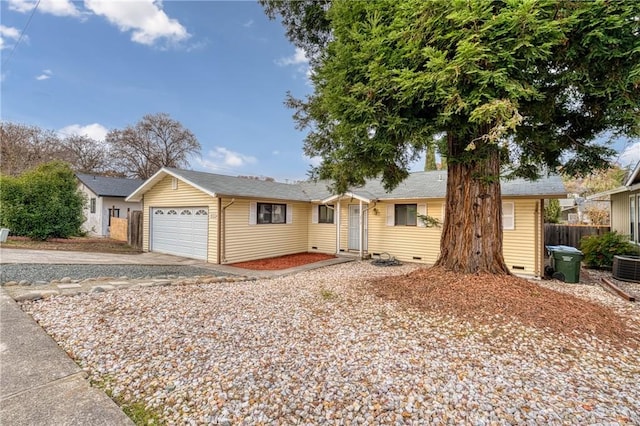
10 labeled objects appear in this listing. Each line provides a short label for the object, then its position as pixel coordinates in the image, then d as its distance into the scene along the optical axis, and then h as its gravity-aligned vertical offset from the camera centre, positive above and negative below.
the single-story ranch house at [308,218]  9.30 +0.00
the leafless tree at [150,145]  28.06 +7.18
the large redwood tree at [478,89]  3.87 +1.99
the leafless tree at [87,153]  27.00 +6.09
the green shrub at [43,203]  13.30 +0.66
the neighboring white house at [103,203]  20.45 +1.06
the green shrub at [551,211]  16.89 +0.48
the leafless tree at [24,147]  22.22 +5.64
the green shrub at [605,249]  9.78 -0.99
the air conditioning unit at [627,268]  8.05 -1.37
